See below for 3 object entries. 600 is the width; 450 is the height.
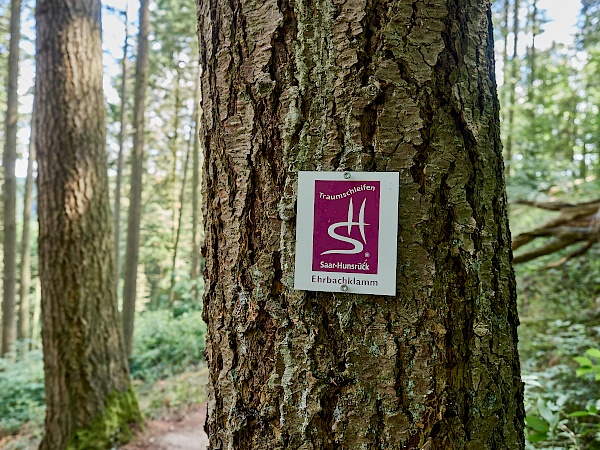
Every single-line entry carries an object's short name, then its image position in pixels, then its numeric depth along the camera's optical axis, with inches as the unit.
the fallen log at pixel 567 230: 175.5
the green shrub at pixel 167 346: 329.7
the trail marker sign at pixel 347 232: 32.5
